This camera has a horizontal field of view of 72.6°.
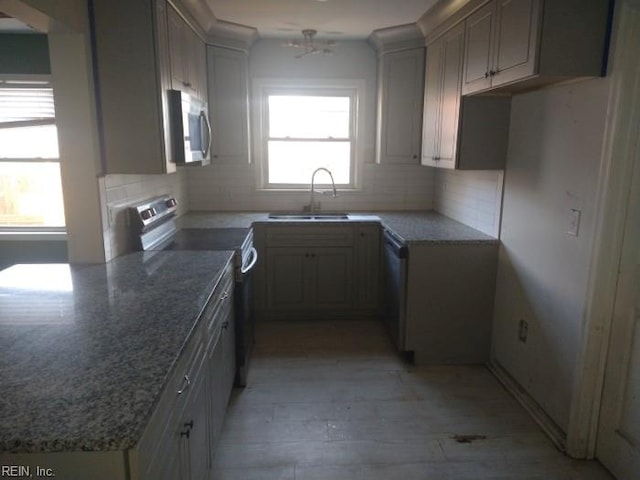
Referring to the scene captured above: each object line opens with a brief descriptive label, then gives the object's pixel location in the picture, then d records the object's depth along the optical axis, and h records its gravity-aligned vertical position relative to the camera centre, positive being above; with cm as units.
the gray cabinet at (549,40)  185 +53
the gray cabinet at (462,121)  276 +26
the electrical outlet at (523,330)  252 -97
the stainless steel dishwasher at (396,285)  289 -86
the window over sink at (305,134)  399 +24
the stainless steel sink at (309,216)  386 -50
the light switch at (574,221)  203 -27
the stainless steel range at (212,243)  252 -53
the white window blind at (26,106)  345 +39
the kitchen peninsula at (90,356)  87 -54
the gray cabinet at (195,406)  104 -78
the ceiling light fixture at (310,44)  327 +92
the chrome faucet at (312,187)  403 -25
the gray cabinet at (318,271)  356 -91
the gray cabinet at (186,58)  248 +64
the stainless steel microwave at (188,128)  237 +18
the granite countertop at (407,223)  288 -49
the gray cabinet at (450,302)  286 -92
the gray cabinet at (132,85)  212 +36
